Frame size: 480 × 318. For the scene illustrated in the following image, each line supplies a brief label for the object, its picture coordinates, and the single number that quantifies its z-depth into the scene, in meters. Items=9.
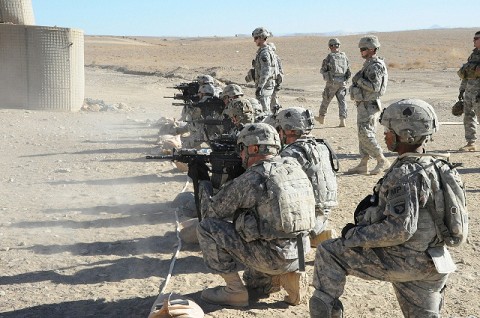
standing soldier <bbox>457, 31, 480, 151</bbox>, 9.73
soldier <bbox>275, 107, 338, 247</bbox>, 5.23
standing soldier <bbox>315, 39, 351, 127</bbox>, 13.43
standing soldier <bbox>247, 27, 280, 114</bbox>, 10.91
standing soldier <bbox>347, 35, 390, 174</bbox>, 8.59
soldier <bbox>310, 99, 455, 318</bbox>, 3.42
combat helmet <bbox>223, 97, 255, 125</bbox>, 7.34
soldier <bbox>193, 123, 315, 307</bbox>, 4.23
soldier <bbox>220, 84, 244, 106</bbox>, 8.20
